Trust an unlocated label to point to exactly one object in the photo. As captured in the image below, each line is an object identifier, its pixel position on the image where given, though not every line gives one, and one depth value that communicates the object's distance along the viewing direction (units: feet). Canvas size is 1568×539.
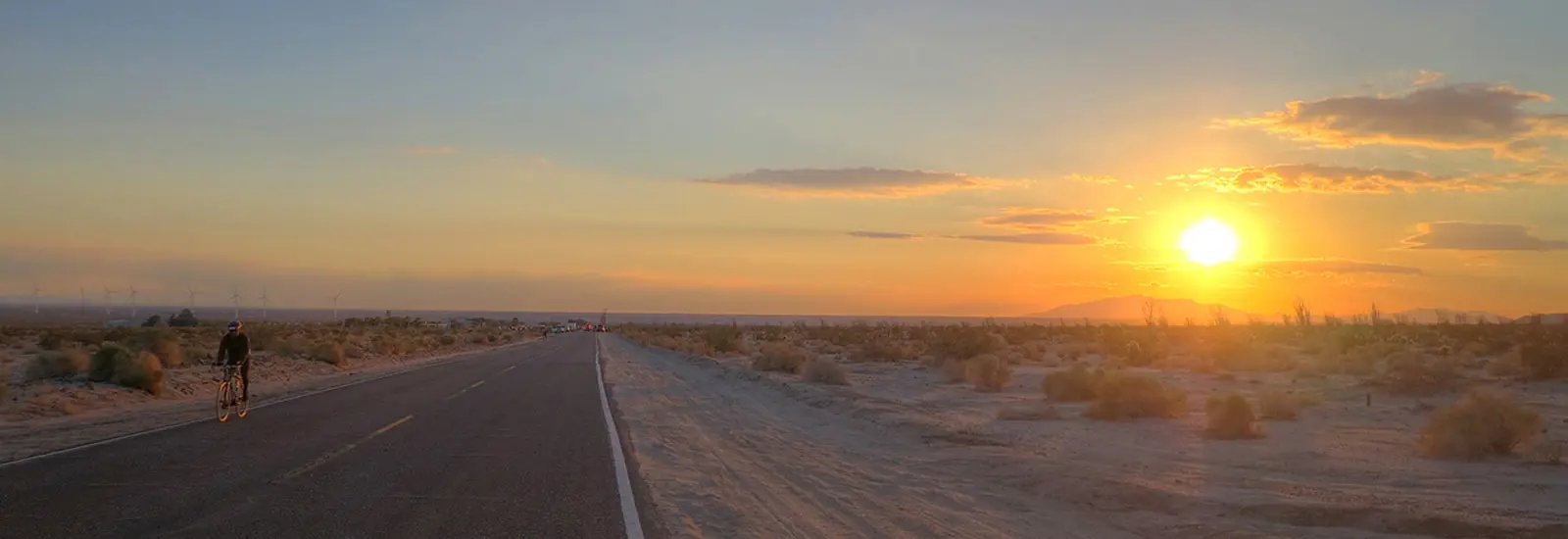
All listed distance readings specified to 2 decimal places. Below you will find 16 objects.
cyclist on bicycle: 63.62
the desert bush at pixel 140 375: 83.65
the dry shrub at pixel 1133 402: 65.46
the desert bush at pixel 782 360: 129.49
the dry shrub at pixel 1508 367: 87.52
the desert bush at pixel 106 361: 85.50
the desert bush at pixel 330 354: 144.97
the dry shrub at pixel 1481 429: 44.75
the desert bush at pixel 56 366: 88.53
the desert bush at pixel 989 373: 93.97
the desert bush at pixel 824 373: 104.37
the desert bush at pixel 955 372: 104.73
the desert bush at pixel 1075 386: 77.92
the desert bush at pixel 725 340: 208.39
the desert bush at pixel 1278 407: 62.59
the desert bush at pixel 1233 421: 54.60
